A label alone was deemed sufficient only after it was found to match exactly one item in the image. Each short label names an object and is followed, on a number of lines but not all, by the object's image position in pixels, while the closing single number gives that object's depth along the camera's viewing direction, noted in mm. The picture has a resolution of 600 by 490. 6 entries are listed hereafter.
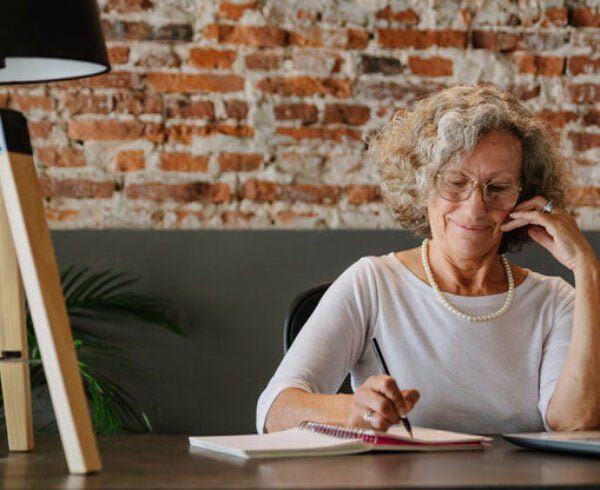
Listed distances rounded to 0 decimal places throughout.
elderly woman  2647
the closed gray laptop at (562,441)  1975
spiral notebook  1958
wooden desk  1620
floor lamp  1721
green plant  3283
